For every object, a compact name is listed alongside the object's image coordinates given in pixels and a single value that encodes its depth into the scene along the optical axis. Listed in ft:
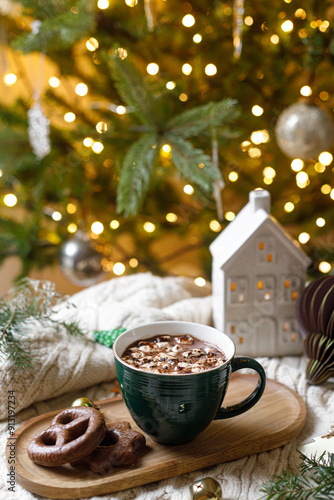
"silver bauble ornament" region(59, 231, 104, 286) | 4.53
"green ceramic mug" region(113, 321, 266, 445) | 1.96
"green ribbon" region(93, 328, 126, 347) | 2.79
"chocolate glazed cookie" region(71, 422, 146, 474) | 1.98
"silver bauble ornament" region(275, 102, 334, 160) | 3.76
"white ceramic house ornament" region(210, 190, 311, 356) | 2.90
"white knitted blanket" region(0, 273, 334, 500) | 2.00
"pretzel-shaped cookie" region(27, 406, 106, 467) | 1.92
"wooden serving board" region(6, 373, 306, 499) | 1.91
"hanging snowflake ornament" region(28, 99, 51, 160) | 3.93
